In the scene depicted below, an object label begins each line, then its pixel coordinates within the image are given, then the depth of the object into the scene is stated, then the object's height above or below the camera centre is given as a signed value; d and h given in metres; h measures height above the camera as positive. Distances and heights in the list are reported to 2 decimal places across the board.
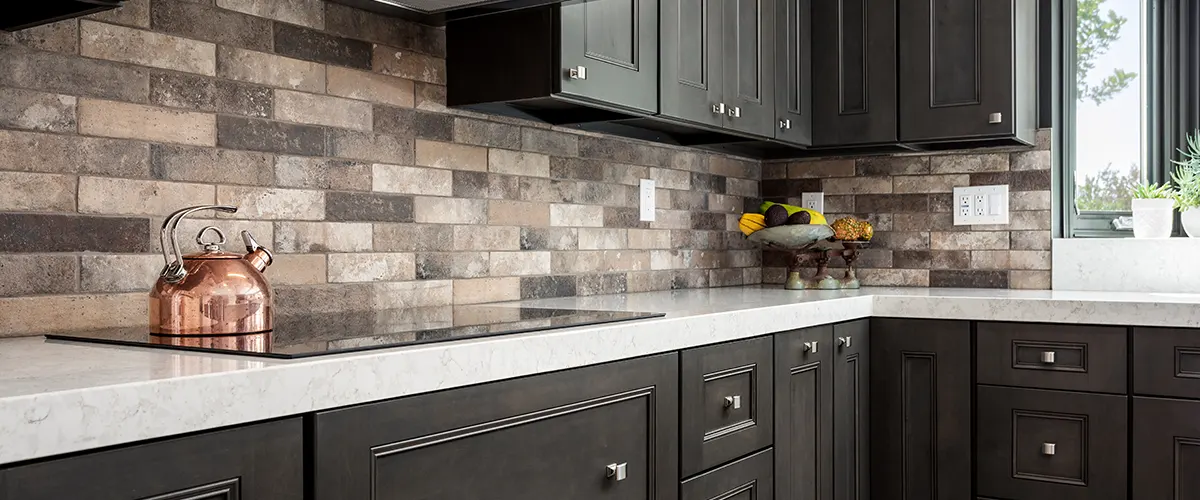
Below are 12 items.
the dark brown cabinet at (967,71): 3.01 +0.54
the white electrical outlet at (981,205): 3.32 +0.13
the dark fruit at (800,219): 3.14 +0.08
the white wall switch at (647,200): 2.99 +0.14
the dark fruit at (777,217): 3.16 +0.09
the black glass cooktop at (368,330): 1.28 -0.13
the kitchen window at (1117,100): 3.26 +0.49
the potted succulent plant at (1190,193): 3.09 +0.16
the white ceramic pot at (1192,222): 3.09 +0.07
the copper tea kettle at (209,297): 1.43 -0.08
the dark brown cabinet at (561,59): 2.09 +0.41
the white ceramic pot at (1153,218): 3.13 +0.08
